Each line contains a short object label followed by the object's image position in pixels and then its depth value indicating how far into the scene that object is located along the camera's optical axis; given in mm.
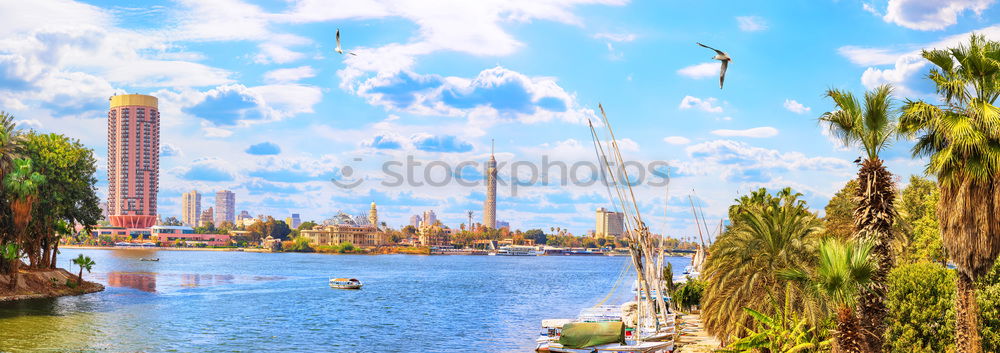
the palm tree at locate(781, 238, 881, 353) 26438
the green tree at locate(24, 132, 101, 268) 87000
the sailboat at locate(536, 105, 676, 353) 49031
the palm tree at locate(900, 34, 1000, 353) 24984
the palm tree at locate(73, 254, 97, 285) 92250
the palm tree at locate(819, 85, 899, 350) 27062
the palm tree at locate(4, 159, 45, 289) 77750
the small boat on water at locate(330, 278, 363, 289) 140375
